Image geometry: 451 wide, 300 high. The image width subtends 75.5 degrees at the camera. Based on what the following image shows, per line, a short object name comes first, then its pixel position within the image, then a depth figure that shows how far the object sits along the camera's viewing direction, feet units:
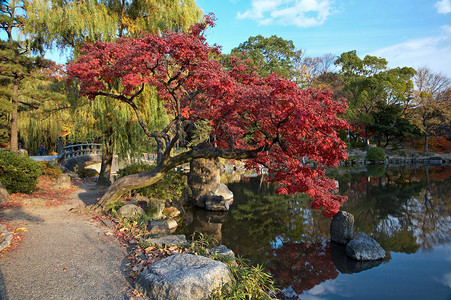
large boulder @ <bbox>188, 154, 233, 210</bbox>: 35.32
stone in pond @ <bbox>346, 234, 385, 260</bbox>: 20.57
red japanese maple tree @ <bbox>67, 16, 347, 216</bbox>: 16.63
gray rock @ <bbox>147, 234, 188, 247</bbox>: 15.49
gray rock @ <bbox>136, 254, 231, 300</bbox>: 10.41
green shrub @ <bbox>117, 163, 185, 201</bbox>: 30.30
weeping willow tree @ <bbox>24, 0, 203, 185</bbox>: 28.66
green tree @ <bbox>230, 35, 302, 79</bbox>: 80.64
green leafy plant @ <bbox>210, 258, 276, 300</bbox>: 10.94
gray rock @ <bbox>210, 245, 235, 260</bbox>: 14.92
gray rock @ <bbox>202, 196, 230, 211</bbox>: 33.27
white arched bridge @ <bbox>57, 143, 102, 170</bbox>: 53.98
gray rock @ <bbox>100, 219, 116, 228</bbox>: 18.79
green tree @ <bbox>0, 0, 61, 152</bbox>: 28.43
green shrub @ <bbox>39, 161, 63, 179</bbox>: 35.70
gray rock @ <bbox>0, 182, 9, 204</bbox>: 22.85
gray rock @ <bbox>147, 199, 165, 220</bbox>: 26.48
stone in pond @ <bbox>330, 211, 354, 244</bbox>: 23.00
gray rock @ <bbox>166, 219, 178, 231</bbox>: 26.40
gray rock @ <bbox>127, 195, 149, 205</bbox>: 26.68
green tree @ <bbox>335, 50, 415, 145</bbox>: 94.73
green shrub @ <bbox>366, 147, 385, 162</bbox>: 89.92
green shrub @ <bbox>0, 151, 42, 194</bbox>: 24.97
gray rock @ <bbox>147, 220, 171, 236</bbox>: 19.66
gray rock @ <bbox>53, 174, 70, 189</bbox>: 32.20
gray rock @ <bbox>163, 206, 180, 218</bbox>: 29.54
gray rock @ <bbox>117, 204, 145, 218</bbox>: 21.54
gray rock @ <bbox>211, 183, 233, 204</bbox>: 36.29
